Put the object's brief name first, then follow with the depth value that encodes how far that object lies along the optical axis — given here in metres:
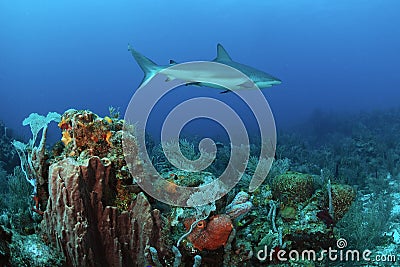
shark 5.57
